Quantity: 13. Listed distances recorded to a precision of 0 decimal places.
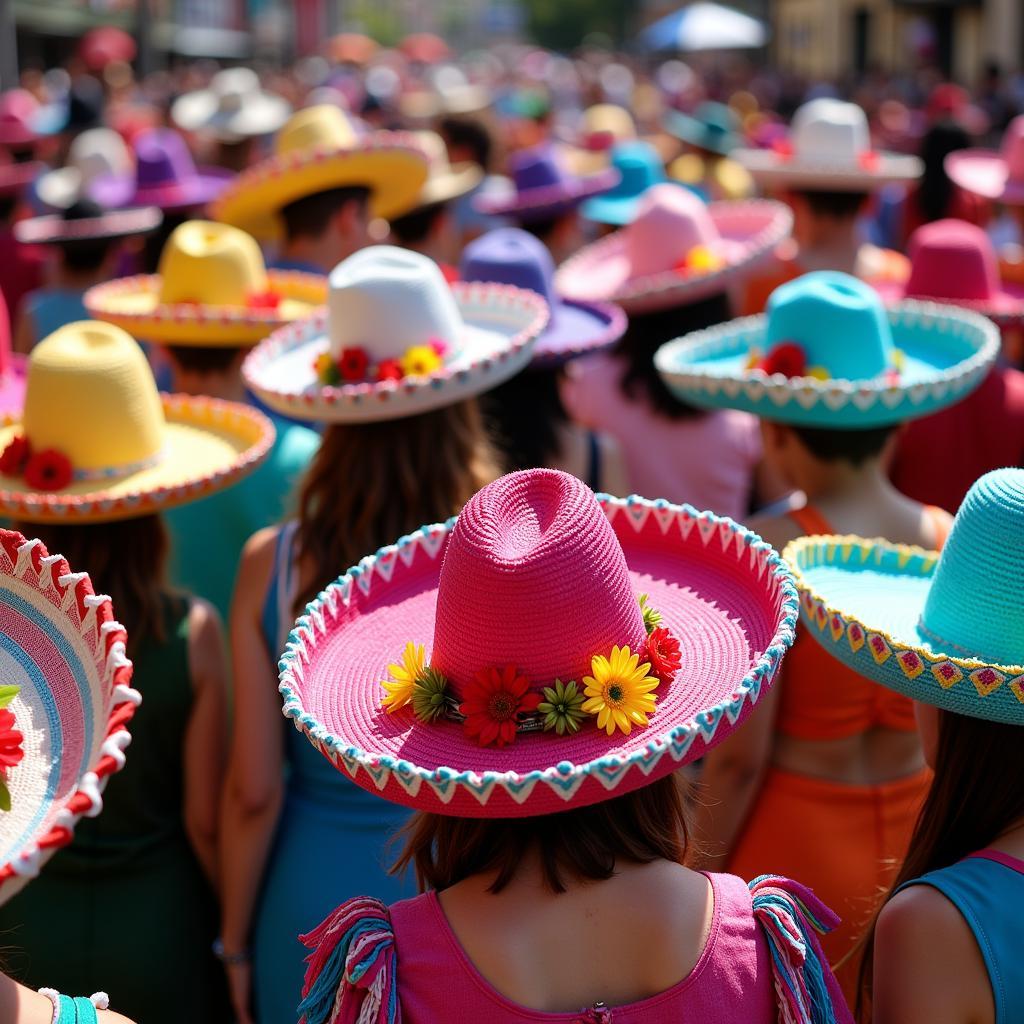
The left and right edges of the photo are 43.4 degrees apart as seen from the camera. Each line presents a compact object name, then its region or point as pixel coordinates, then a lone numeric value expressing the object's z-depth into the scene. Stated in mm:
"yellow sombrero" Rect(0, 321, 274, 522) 3295
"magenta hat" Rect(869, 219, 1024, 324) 4793
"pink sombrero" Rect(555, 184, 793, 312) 4855
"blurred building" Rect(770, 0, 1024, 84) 32344
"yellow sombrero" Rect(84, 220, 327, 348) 4574
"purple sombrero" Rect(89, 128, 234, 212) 8734
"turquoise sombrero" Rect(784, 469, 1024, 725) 2051
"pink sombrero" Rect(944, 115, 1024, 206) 7594
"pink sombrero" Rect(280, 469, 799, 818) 1800
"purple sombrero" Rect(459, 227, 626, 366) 4543
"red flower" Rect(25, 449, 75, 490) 3291
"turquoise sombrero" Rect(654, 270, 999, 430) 3191
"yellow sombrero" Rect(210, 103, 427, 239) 5590
